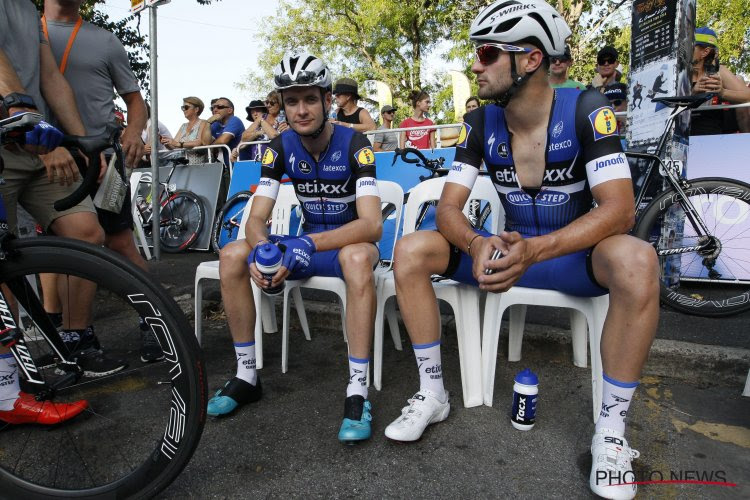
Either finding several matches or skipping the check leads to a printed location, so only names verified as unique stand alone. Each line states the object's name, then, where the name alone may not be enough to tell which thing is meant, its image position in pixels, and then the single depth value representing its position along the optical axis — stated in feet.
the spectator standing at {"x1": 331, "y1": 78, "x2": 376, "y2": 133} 22.31
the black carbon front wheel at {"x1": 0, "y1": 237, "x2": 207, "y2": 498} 5.12
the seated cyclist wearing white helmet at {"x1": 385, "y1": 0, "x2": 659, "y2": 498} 6.04
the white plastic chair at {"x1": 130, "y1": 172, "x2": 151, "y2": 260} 20.68
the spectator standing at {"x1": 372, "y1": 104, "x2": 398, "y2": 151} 22.35
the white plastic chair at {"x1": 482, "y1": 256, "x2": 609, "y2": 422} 7.11
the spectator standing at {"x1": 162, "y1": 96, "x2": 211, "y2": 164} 25.04
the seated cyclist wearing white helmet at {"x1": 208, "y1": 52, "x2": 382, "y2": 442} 7.63
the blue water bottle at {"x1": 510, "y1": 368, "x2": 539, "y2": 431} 6.89
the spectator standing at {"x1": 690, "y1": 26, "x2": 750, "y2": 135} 13.38
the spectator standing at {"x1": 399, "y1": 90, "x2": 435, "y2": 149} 22.90
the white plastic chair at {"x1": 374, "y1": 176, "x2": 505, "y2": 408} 7.84
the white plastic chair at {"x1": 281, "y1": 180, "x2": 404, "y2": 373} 8.66
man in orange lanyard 9.22
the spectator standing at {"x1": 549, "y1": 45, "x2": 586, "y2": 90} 15.17
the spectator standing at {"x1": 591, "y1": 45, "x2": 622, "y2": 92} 17.72
